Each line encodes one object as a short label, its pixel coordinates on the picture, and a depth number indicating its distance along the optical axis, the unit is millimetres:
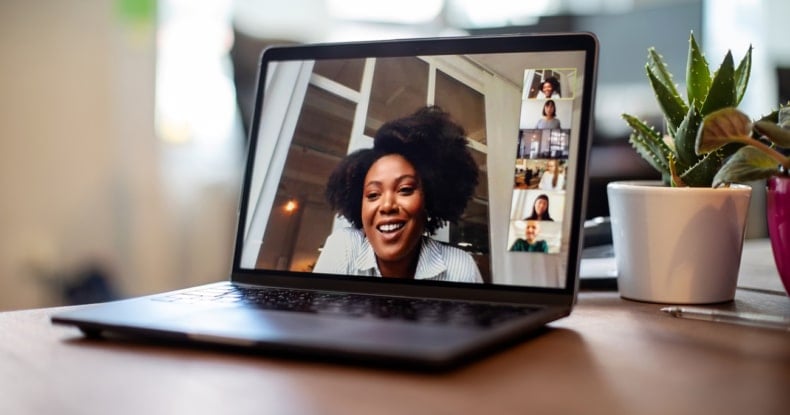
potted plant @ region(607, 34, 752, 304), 714
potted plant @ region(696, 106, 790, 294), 598
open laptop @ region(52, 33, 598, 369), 616
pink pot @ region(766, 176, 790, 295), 692
